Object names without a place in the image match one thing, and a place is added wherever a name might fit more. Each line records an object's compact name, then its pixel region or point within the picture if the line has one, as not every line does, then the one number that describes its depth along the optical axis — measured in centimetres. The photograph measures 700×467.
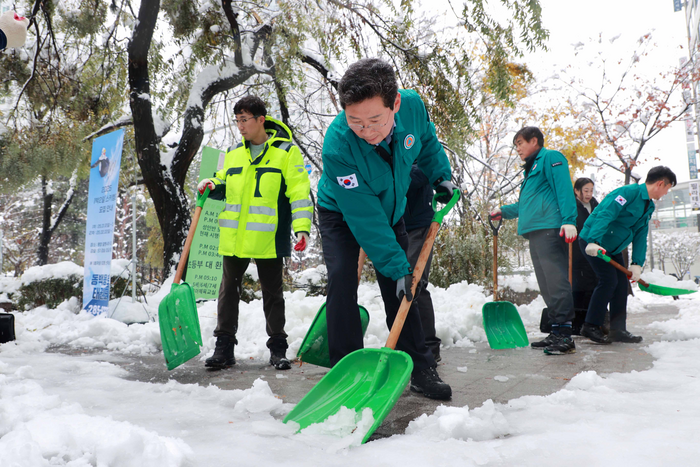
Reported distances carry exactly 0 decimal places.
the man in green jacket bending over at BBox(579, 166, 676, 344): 380
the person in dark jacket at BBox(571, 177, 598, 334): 468
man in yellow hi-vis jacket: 305
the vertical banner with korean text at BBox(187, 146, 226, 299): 591
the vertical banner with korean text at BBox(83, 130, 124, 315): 496
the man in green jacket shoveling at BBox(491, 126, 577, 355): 347
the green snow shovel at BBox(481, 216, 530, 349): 365
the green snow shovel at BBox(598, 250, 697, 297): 392
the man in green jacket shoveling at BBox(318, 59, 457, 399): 182
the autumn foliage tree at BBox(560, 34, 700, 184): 1325
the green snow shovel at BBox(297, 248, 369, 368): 284
